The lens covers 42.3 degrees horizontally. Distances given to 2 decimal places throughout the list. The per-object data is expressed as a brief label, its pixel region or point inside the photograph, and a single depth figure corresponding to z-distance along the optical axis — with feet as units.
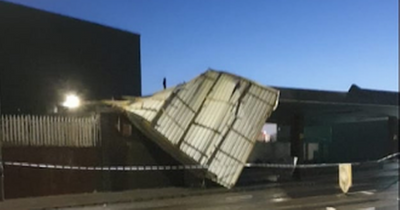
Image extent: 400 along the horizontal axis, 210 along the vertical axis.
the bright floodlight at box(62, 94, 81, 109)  76.77
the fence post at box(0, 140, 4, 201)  52.47
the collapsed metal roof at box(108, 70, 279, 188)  63.26
